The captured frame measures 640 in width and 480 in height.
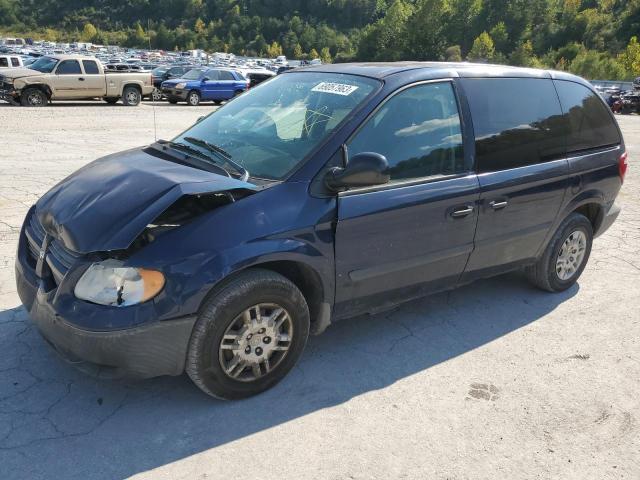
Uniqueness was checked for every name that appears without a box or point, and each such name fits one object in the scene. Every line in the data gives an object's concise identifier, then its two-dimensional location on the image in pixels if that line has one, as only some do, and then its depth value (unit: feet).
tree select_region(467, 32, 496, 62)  332.80
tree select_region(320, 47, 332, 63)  483.06
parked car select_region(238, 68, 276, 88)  91.67
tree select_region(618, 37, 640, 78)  237.25
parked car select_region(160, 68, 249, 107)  75.56
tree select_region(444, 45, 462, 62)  319.88
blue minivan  8.93
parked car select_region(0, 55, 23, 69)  74.59
